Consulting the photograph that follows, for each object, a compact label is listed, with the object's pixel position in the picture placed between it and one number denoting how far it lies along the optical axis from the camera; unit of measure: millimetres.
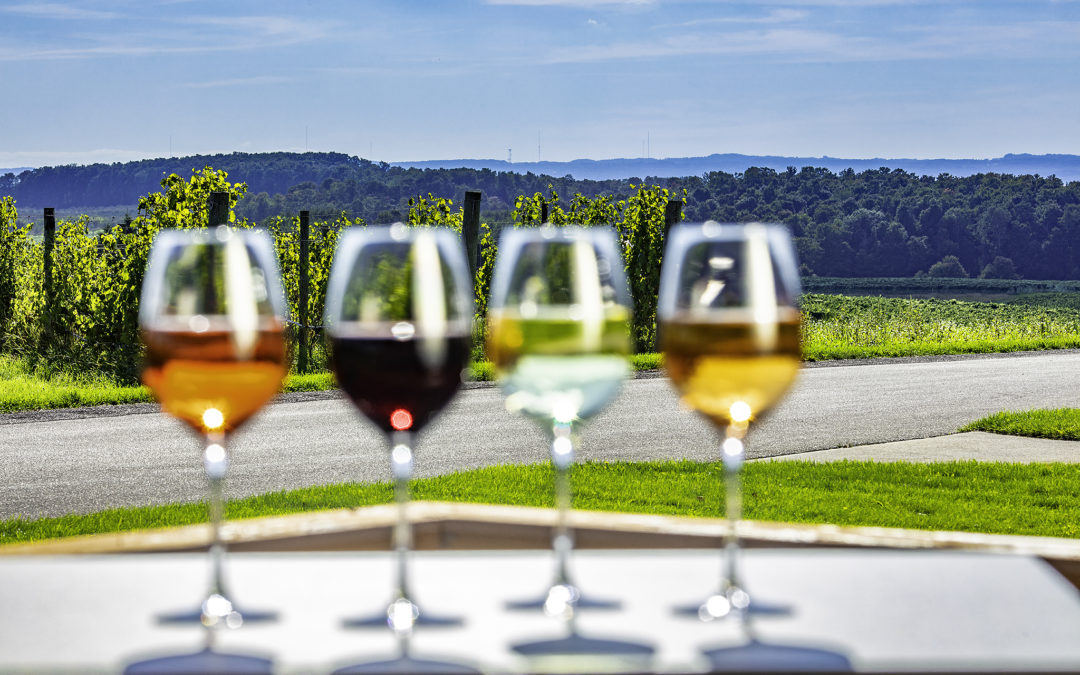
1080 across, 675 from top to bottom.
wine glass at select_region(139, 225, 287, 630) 1306
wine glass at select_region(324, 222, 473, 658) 1295
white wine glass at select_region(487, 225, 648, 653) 1376
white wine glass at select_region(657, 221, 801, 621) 1323
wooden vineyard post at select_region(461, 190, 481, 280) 18969
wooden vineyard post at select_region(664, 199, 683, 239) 22328
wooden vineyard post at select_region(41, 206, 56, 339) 19078
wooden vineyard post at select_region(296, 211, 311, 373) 18781
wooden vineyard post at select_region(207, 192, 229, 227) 15844
